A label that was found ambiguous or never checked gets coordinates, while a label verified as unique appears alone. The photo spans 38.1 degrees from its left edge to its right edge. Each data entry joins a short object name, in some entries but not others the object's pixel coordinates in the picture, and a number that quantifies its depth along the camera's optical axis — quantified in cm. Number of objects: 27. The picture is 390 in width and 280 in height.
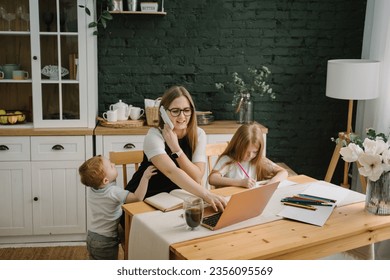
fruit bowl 382
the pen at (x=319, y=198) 248
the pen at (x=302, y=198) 246
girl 283
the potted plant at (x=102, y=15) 374
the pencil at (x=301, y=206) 238
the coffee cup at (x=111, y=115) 389
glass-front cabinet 375
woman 264
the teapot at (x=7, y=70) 391
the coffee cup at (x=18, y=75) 388
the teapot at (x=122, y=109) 396
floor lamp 362
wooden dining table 194
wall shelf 393
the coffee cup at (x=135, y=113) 402
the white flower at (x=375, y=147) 228
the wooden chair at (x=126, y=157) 298
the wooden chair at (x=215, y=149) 316
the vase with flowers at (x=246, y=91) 411
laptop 207
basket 395
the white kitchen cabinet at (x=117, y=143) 381
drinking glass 207
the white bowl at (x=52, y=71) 383
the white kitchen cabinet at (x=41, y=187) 375
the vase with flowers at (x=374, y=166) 228
